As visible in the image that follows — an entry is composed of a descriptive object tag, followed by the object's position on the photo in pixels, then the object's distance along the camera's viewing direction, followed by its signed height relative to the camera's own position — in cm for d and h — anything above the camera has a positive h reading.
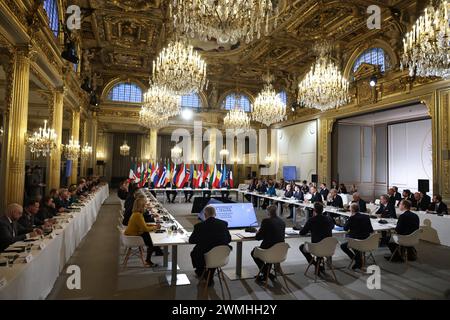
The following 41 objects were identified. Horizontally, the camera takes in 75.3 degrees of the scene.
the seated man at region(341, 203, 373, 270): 508 -97
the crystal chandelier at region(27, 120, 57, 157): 672 +63
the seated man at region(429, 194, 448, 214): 746 -85
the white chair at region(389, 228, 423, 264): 533 -121
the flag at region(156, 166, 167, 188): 1450 -51
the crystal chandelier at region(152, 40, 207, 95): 643 +231
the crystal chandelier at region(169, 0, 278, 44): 423 +231
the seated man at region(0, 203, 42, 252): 391 -90
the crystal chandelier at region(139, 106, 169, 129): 1146 +209
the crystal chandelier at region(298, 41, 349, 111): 838 +249
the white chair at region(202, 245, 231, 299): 401 -120
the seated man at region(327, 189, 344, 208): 863 -85
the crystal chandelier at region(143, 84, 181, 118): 883 +216
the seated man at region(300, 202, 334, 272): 480 -91
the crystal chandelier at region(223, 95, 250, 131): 1254 +223
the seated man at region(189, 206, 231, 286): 416 -95
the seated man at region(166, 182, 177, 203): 1449 -113
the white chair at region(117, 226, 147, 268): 489 -120
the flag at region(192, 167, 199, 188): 1488 -45
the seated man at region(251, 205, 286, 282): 445 -94
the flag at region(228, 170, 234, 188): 1531 -47
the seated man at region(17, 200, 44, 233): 495 -87
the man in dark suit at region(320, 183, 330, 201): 1047 -73
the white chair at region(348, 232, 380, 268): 492 -120
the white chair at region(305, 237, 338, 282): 462 -121
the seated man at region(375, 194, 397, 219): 714 -89
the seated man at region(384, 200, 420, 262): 554 -93
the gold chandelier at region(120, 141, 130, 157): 1819 +126
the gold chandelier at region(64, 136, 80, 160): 1045 +66
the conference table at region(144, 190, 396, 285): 454 -112
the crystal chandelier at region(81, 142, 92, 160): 1309 +80
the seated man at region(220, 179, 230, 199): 1500 -74
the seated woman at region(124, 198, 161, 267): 489 -95
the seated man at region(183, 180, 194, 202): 1488 -109
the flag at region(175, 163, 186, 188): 1464 -35
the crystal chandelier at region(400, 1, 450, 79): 492 +232
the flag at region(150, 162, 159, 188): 1448 -32
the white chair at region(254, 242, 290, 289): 429 -122
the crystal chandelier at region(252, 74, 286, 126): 1039 +230
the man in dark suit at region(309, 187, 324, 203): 930 -78
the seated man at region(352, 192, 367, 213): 783 -88
